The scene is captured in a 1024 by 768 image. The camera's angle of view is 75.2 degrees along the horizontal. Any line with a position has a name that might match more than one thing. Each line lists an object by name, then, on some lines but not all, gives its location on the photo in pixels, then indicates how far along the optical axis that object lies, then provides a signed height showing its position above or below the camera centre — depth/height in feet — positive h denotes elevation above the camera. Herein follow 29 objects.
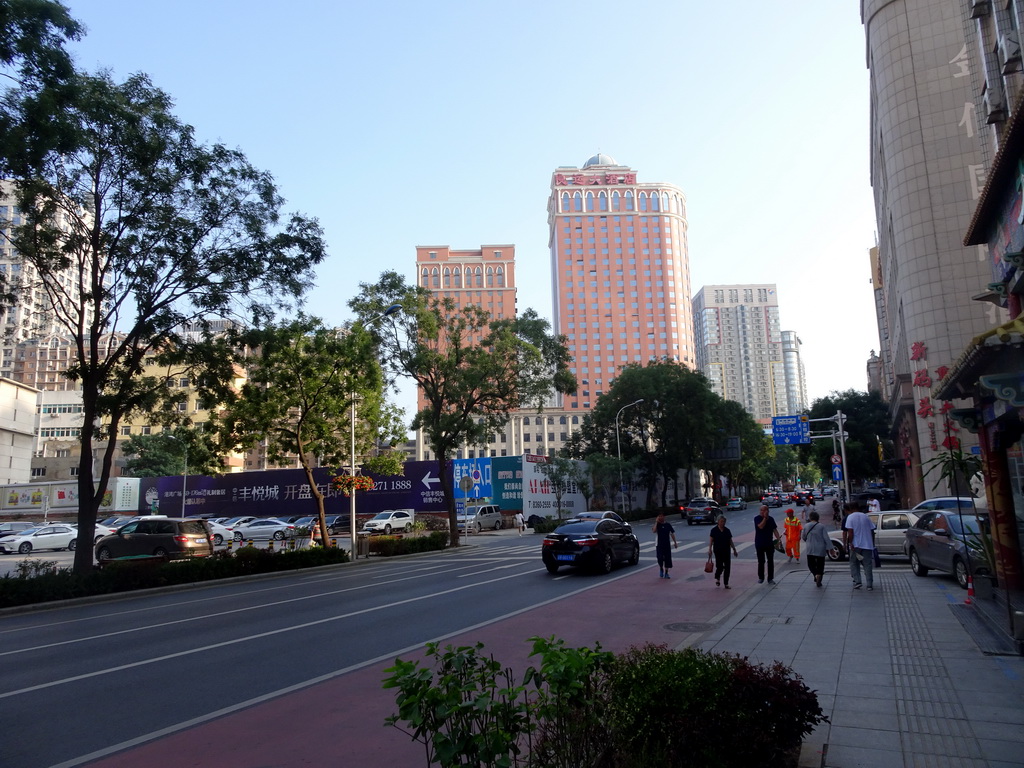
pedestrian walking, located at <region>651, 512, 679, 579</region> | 53.83 -6.18
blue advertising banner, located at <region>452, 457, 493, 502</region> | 155.84 +0.43
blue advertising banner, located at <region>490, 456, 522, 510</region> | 165.71 -1.64
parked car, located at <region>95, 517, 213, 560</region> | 74.90 -6.29
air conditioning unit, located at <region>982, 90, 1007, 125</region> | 47.39 +25.29
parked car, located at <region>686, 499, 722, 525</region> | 148.66 -9.56
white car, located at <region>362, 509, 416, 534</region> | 132.57 -8.90
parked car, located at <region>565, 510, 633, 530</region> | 89.15 -5.89
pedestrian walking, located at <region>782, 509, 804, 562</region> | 64.08 -6.55
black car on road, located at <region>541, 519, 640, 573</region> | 58.13 -6.56
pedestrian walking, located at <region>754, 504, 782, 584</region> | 48.26 -5.24
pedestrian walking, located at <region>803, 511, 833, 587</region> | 46.57 -5.67
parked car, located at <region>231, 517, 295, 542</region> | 126.11 -9.34
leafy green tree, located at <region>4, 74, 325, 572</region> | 54.80 +21.18
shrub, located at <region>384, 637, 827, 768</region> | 10.53 -4.29
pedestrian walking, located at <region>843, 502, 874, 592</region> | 43.78 -5.24
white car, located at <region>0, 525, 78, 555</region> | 115.34 -8.98
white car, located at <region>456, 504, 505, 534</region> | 148.36 -9.80
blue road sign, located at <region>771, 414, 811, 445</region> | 138.41 +7.39
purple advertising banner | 159.02 -3.47
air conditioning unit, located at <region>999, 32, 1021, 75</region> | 43.60 +26.67
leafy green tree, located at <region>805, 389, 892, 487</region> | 173.88 +10.48
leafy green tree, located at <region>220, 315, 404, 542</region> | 80.18 +11.24
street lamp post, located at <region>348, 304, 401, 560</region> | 82.38 -1.60
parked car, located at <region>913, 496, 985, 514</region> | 59.41 -3.97
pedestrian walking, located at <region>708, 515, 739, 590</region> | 48.39 -5.80
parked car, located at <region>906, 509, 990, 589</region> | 40.01 -5.58
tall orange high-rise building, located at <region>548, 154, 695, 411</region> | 494.59 +150.16
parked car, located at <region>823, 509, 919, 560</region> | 61.31 -6.38
